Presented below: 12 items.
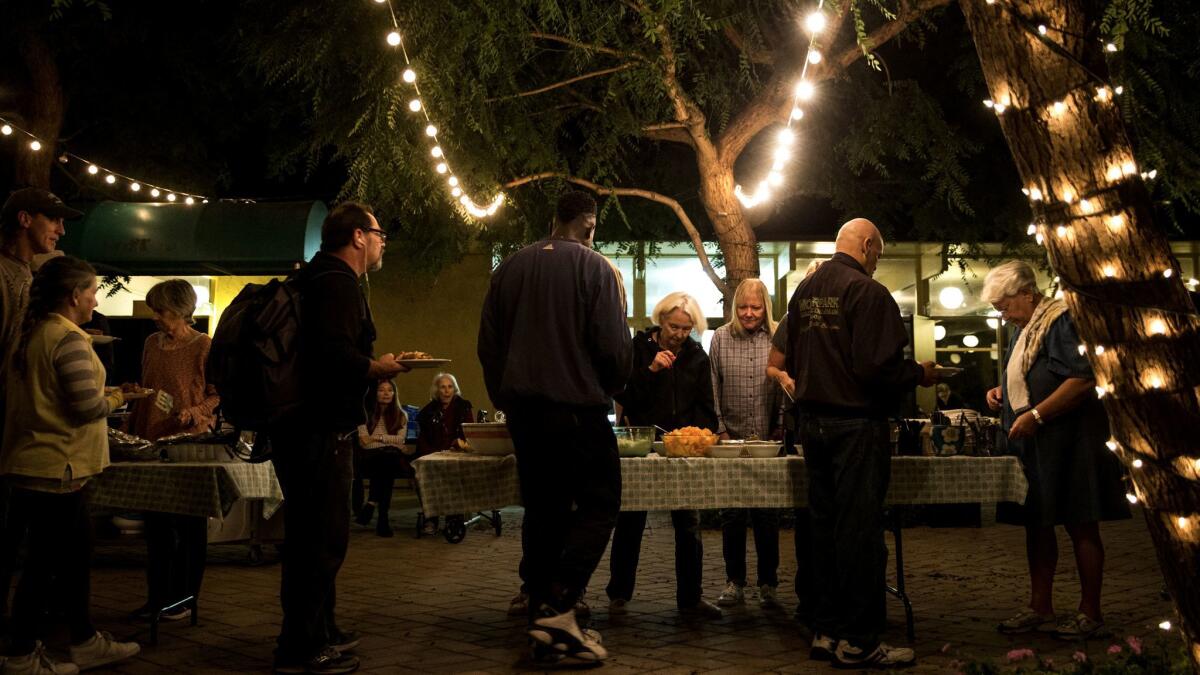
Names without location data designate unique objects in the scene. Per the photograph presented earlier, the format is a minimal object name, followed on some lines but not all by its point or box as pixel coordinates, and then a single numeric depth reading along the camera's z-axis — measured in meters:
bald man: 4.83
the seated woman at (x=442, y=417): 11.69
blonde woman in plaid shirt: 7.00
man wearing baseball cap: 5.09
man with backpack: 4.62
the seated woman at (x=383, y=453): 11.22
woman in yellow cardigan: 4.61
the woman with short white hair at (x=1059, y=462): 5.41
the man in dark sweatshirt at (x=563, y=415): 4.79
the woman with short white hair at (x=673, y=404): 6.32
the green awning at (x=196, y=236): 14.93
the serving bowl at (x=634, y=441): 5.36
